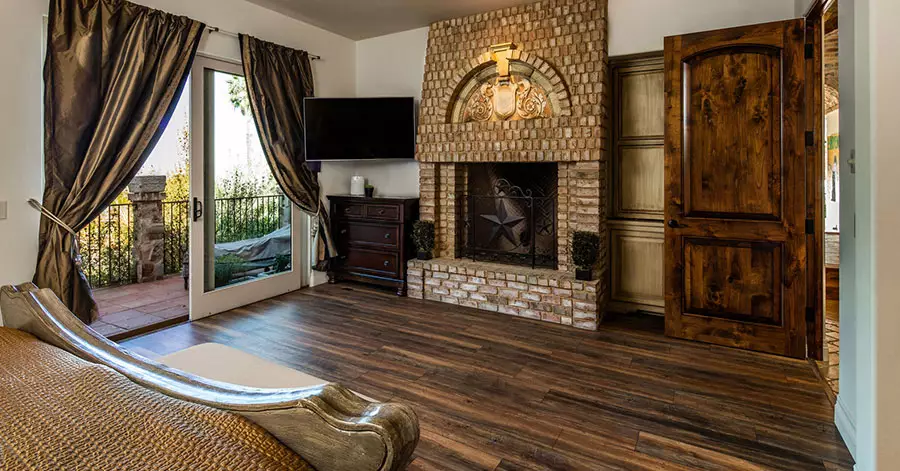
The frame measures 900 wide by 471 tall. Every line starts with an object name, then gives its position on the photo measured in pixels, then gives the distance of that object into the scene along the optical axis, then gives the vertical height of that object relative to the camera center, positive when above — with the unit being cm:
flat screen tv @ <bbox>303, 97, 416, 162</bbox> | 493 +98
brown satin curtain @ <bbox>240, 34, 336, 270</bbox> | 443 +111
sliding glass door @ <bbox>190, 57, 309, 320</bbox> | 416 +18
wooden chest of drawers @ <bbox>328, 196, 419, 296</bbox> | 499 -15
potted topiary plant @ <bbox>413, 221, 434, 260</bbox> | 484 -13
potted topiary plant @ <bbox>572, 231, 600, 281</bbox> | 399 -24
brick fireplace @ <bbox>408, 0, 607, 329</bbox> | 409 +78
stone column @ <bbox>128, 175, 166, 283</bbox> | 568 +0
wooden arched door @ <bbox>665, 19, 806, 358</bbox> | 323 +23
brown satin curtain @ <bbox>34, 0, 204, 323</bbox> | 318 +81
